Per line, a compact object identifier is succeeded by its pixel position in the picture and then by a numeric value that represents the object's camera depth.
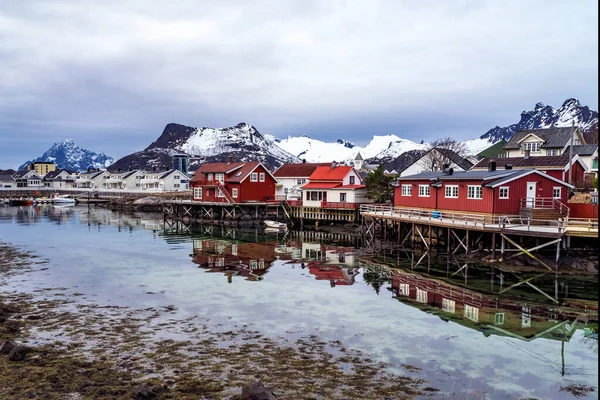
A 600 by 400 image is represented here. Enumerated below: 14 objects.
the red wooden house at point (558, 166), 46.59
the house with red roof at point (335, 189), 57.75
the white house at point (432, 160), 69.25
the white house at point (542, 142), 58.66
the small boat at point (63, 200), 116.62
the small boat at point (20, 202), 112.12
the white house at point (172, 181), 112.06
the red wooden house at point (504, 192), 35.47
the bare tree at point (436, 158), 69.12
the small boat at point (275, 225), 57.29
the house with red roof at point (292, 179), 72.31
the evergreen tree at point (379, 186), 55.31
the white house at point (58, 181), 147.75
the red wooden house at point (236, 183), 68.38
